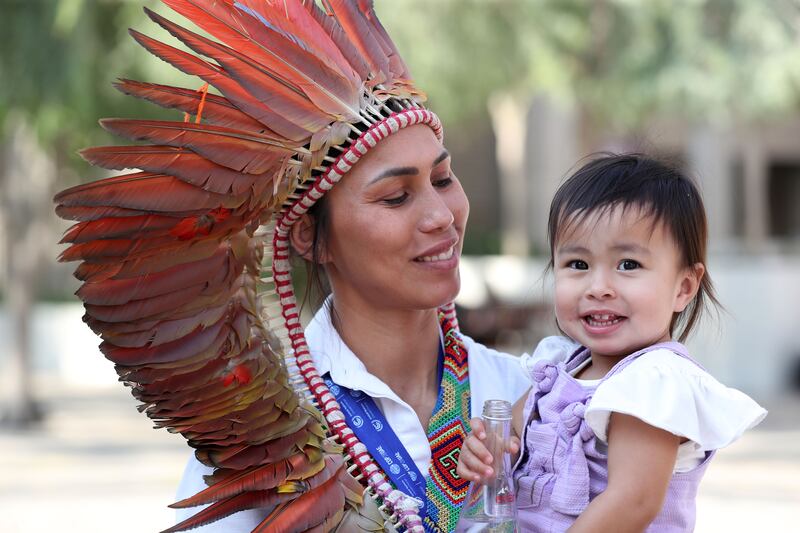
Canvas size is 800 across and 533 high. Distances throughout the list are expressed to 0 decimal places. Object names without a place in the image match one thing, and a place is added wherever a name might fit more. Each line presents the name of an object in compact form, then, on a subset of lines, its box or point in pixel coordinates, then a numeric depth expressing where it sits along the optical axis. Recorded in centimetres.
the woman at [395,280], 515
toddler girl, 446
